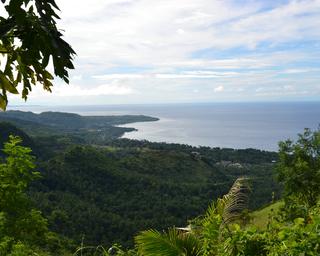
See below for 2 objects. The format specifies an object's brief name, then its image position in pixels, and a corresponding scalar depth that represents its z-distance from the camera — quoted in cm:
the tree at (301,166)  2189
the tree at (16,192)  833
